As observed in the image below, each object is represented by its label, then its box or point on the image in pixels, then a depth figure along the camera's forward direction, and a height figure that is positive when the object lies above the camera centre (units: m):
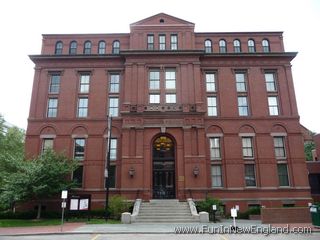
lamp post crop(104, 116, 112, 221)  23.31 +2.54
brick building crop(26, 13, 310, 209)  28.41 +8.61
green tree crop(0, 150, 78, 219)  24.31 +1.48
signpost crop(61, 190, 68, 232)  19.59 +0.18
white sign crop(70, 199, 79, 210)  23.79 -0.60
